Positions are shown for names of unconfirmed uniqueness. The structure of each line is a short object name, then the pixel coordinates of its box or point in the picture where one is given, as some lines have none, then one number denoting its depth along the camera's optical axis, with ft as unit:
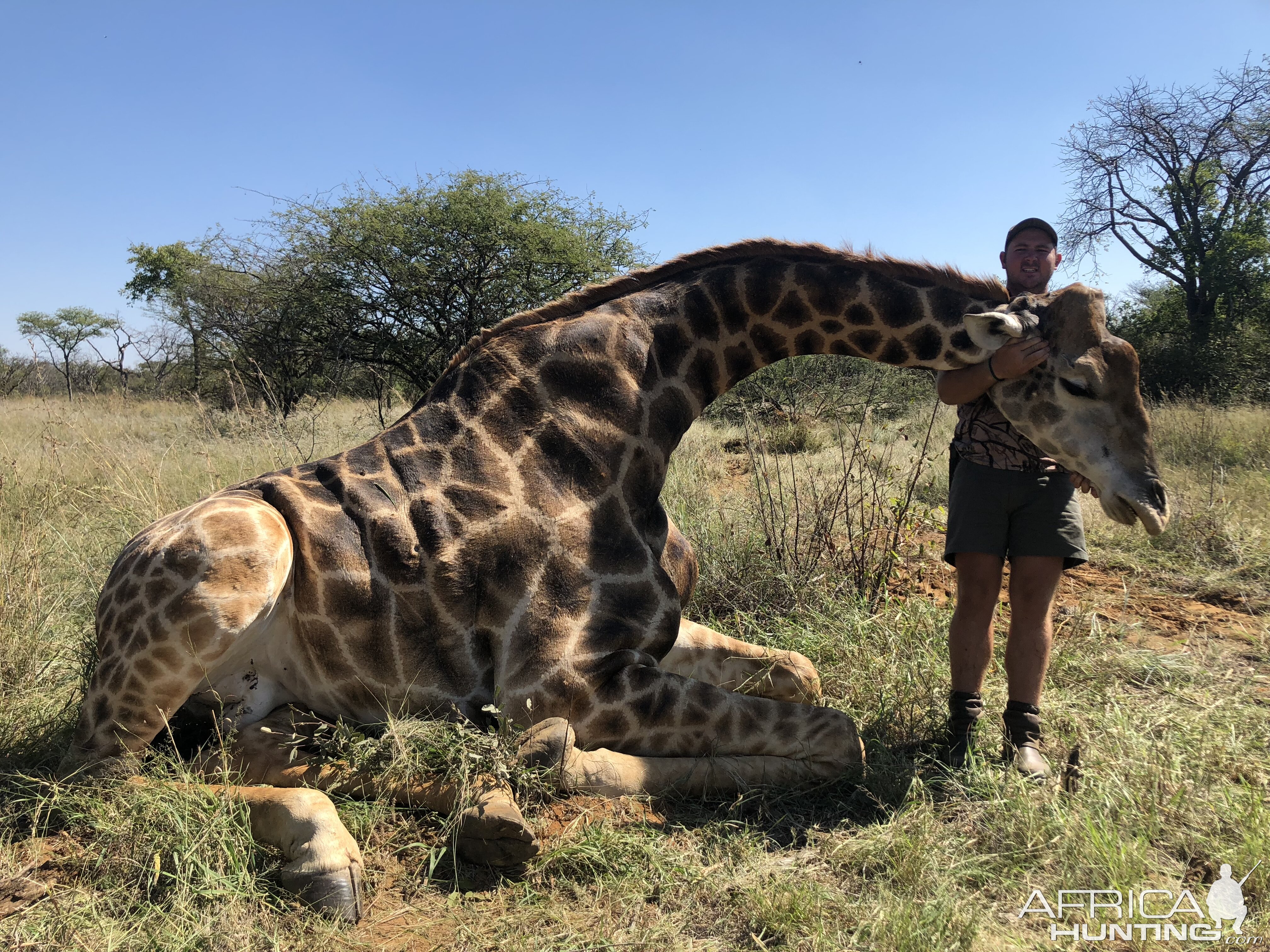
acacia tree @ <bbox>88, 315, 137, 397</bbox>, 70.64
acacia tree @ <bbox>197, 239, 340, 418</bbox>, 49.32
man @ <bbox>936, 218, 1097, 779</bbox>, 10.57
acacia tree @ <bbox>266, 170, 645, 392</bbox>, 46.21
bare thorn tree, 59.41
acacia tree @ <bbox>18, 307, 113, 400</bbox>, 100.63
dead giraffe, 9.76
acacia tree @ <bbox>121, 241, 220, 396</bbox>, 57.98
